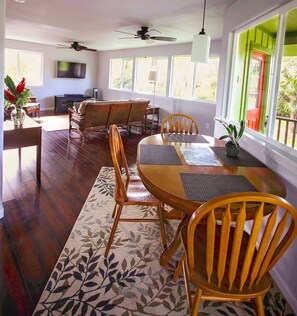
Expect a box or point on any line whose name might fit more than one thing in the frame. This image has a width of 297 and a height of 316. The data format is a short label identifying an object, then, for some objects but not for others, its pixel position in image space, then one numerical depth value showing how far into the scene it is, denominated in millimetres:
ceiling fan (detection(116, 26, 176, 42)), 5078
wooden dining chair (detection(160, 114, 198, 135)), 3332
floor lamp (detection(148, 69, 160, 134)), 6938
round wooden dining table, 1453
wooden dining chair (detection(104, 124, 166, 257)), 2004
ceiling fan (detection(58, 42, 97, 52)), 7646
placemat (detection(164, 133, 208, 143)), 2742
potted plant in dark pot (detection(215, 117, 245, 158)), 2230
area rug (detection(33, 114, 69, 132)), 6849
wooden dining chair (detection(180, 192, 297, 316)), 1091
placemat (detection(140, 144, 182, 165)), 1956
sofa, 5547
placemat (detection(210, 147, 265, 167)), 2061
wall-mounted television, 9742
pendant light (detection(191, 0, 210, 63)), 2553
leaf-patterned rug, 1623
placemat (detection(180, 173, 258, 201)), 1436
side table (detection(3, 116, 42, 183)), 2914
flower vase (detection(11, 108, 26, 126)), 3046
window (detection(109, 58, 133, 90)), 9273
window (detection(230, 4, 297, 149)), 2311
